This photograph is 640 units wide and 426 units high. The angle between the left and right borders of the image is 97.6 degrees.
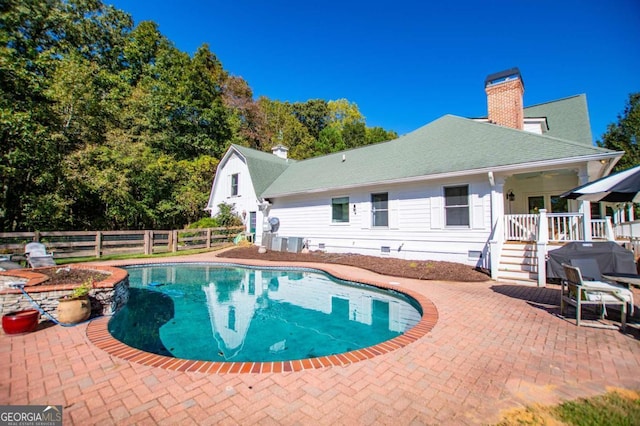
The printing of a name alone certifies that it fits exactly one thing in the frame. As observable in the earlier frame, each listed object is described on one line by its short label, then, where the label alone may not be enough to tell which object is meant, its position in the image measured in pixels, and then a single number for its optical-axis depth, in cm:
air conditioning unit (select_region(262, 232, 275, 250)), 1620
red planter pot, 436
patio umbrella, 443
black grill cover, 632
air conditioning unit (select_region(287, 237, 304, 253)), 1507
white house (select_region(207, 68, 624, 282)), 873
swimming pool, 481
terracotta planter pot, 482
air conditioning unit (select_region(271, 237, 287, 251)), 1562
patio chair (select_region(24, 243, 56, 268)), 857
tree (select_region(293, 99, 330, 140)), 3928
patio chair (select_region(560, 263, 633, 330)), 450
